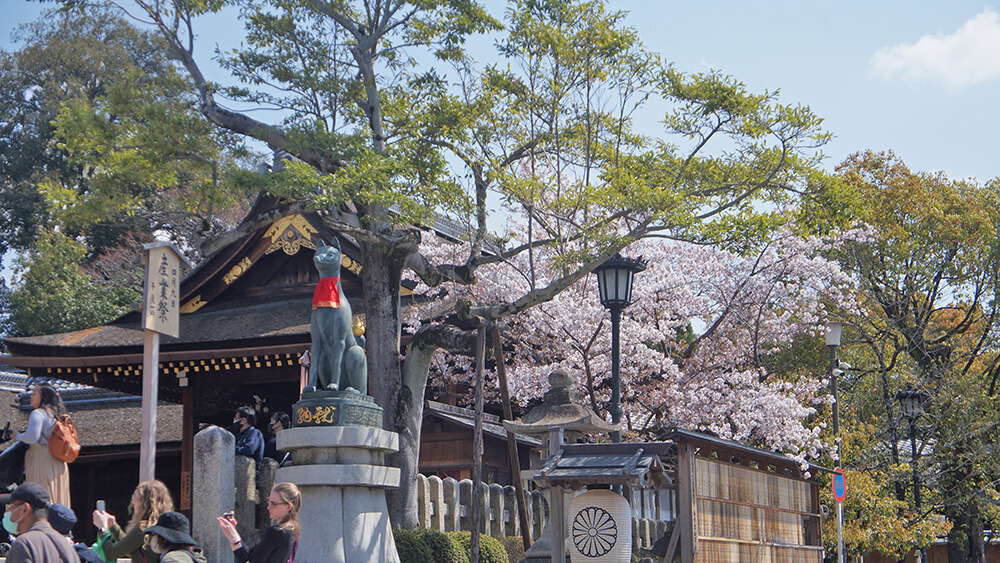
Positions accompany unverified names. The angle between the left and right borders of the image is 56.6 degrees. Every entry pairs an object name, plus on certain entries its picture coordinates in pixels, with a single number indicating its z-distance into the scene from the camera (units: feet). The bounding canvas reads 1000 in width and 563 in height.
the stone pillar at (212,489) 34.12
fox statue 33.32
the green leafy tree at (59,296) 90.84
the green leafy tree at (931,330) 75.41
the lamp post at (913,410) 65.21
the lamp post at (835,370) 55.00
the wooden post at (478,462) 41.68
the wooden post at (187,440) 55.26
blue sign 51.67
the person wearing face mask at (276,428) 41.76
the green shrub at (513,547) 51.60
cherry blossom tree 58.49
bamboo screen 37.37
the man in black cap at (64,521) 20.94
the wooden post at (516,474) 46.09
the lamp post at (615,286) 38.65
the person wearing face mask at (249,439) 38.63
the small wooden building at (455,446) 60.08
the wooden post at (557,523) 35.81
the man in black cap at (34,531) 17.72
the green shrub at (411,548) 41.65
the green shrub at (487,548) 45.62
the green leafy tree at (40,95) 109.81
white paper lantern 32.65
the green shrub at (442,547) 42.65
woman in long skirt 31.14
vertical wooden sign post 31.50
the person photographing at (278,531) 21.04
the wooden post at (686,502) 35.60
